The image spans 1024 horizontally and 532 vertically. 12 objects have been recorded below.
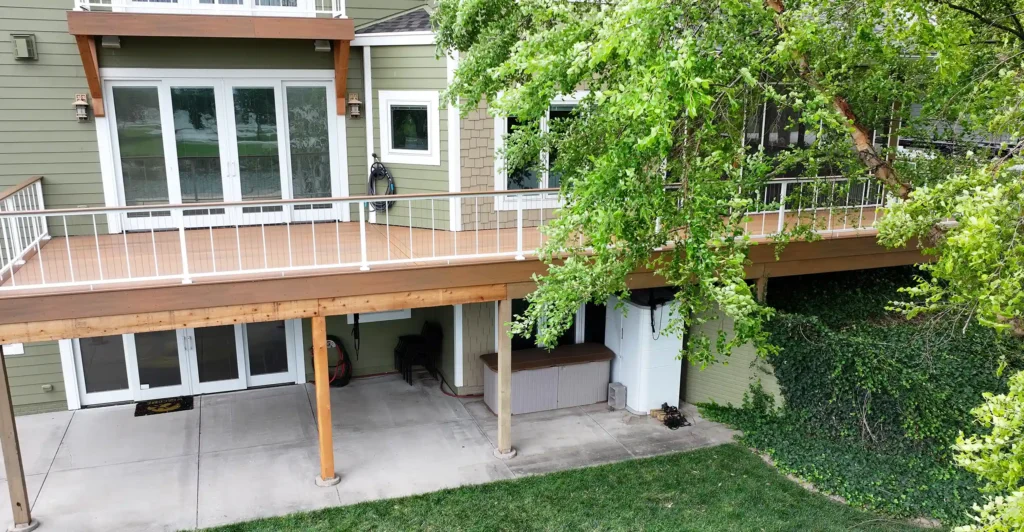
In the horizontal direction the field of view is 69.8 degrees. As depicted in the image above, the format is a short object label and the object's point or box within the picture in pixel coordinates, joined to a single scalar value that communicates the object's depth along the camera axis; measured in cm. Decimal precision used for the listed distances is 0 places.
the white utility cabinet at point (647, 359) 988
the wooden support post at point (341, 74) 921
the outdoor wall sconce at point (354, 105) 987
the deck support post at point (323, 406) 775
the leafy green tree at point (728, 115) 480
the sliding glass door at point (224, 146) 939
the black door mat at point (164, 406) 997
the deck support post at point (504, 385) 829
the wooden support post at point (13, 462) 694
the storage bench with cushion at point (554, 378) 1001
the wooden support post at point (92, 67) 846
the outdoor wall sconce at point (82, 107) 899
